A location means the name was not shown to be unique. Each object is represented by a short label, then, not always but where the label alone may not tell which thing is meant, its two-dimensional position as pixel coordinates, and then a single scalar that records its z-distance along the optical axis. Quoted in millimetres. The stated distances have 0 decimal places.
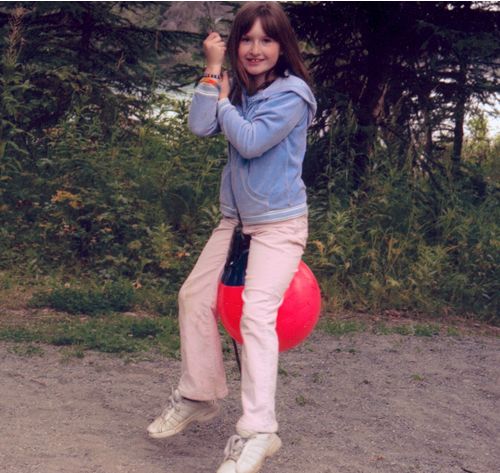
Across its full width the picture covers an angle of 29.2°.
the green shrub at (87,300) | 6875
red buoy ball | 4004
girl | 3803
